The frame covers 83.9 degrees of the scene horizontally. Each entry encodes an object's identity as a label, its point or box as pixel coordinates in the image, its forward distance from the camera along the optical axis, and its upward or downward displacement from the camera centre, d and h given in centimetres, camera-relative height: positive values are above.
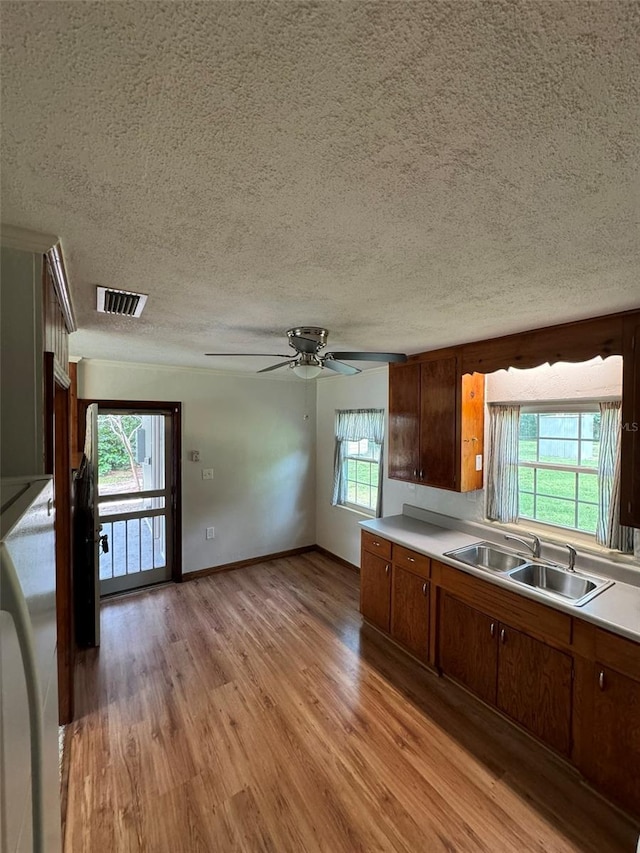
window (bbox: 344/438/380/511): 423 -67
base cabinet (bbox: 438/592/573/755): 194 -151
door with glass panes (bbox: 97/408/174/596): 376 -87
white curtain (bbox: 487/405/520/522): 283 -35
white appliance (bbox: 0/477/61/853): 43 -39
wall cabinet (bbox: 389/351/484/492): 282 -2
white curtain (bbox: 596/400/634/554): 222 -40
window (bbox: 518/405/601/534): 244 -34
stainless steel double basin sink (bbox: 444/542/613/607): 215 -102
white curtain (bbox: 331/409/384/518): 408 -15
